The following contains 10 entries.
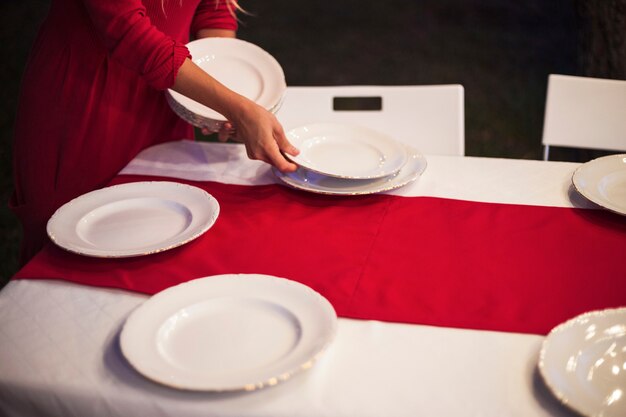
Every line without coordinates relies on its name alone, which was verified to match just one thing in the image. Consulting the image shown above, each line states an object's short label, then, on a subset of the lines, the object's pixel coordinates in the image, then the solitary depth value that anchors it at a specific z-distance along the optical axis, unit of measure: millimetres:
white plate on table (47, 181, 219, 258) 1232
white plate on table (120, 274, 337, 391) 893
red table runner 1076
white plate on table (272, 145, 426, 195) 1426
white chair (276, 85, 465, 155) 2098
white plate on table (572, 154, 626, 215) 1348
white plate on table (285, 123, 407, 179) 1531
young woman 1668
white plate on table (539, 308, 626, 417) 838
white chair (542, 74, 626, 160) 2023
